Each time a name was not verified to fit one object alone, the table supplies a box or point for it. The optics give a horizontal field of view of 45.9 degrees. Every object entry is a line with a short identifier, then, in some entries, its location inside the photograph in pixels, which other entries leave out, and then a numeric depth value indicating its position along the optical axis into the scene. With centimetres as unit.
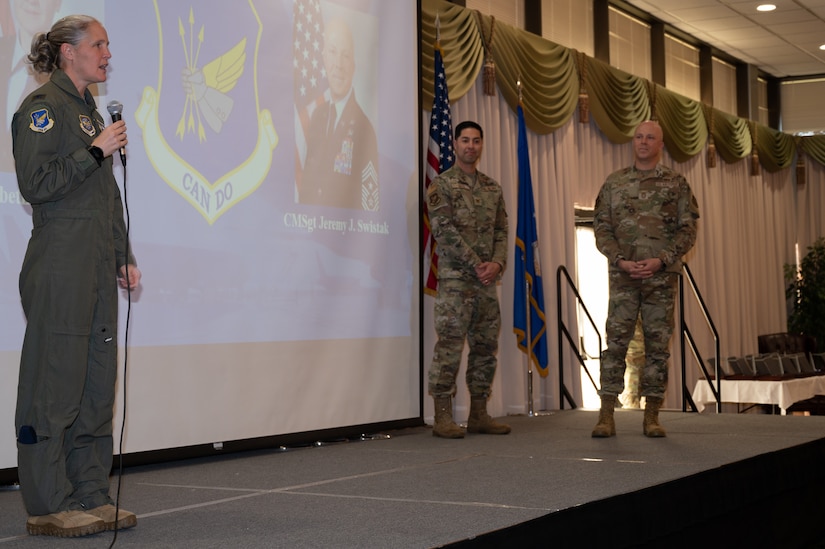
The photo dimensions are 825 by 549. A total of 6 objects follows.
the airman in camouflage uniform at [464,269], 516
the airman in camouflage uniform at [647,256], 489
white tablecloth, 795
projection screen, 418
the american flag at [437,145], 594
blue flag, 662
